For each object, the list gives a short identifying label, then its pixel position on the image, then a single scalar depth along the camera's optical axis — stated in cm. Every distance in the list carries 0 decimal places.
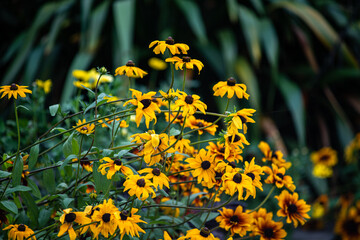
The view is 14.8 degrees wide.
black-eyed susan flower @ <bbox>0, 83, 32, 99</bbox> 233
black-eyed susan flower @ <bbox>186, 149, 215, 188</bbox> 234
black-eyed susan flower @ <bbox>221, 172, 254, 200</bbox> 227
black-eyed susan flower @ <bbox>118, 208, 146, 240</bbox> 223
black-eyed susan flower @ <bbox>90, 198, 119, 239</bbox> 224
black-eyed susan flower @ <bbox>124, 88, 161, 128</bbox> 228
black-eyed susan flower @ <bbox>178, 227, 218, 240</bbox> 228
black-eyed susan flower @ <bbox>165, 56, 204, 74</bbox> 234
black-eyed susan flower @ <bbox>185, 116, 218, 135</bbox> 246
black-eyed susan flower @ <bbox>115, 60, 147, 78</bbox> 236
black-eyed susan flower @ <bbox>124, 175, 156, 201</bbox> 225
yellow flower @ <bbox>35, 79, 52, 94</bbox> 284
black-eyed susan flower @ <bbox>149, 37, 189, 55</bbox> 233
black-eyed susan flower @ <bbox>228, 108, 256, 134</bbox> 227
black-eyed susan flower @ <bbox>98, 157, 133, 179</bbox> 227
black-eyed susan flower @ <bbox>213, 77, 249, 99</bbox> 233
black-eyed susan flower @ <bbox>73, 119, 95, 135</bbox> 237
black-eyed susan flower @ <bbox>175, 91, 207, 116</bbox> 230
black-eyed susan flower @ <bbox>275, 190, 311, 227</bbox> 245
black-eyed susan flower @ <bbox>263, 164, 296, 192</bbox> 244
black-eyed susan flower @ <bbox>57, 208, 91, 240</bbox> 224
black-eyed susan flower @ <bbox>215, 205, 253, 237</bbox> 239
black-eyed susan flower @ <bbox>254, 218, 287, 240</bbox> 242
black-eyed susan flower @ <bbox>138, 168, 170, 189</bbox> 228
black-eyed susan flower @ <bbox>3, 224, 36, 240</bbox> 228
